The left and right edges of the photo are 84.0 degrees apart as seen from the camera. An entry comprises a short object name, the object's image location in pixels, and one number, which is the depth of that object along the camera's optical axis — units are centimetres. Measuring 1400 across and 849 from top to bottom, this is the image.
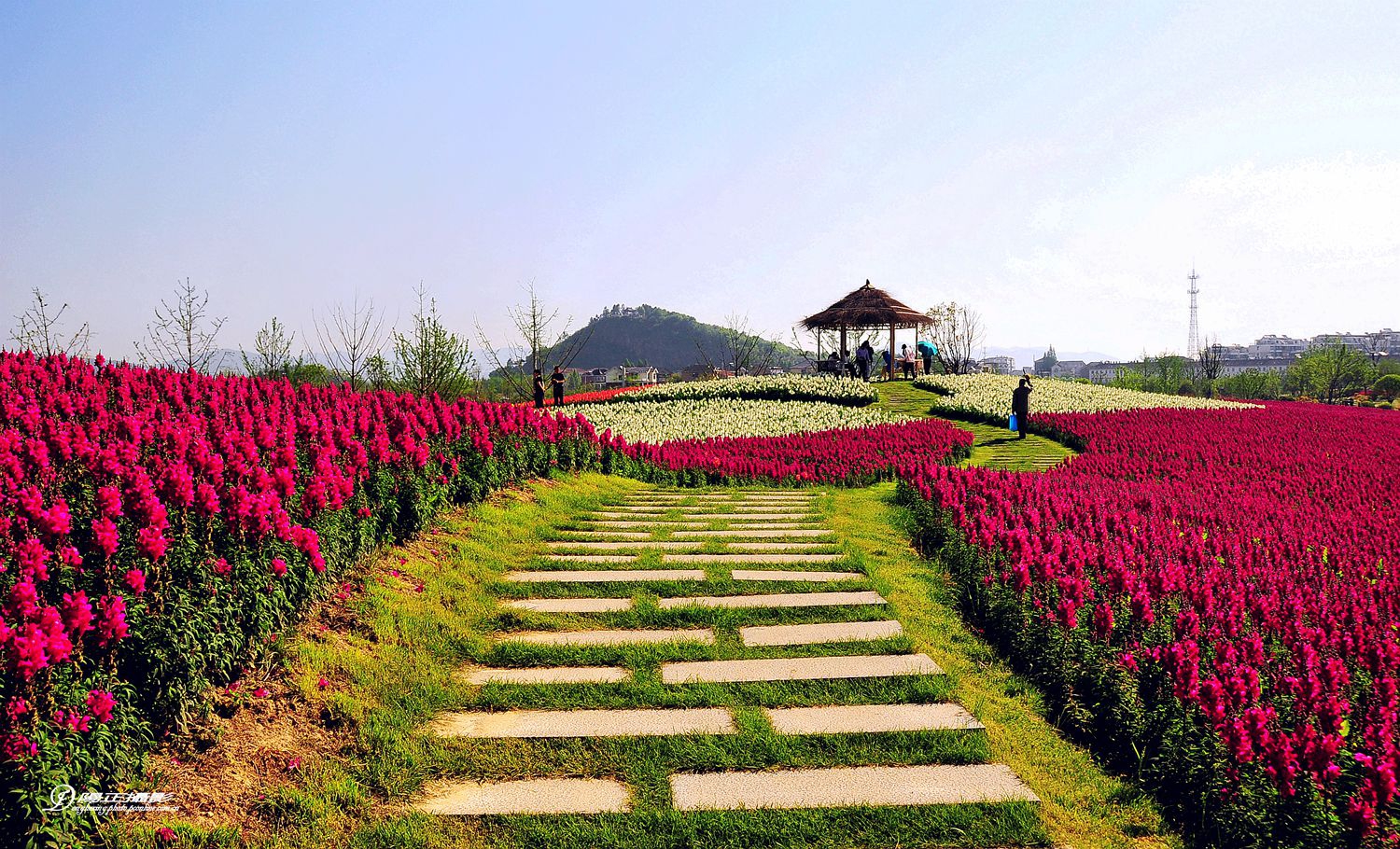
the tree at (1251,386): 5428
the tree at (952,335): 5679
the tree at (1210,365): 4844
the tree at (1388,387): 5078
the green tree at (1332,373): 5106
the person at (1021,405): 1619
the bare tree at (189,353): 1976
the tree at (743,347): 4546
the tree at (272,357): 2184
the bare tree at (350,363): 2186
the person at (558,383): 2069
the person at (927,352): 3036
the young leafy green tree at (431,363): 2000
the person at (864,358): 2608
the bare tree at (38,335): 1633
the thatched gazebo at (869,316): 2839
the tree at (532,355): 3216
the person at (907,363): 2916
